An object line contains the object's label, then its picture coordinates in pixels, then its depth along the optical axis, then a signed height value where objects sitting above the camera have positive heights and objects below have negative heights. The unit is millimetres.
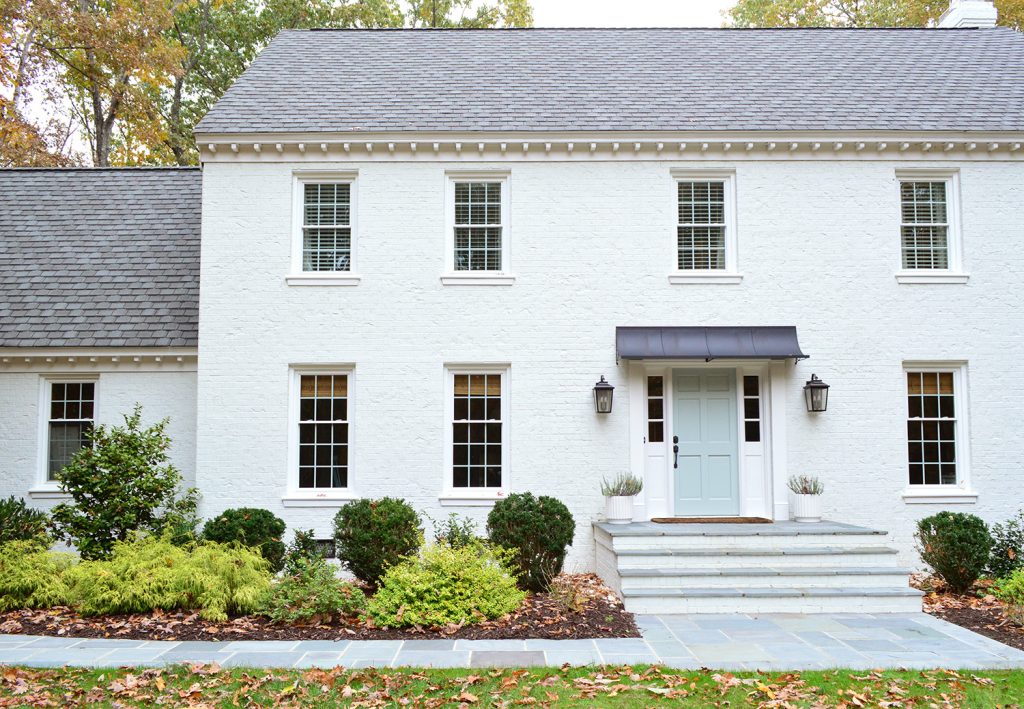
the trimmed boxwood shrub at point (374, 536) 10219 -1493
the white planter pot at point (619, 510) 11555 -1310
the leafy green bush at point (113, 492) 10742 -993
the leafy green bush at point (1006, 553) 10461 -1762
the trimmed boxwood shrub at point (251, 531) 10586 -1482
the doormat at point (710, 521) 11736 -1503
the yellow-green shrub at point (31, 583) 9430 -1923
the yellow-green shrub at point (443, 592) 8711 -1931
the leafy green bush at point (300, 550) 10750 -1835
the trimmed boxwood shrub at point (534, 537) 10289 -1518
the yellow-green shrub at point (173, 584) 9078 -1885
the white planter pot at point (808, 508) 11578 -1284
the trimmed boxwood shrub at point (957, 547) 10195 -1634
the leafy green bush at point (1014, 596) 8656 -1956
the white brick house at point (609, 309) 12070 +1666
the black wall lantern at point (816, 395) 11898 +350
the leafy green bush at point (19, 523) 11266 -1487
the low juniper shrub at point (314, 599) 8789 -1994
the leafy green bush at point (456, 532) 10669 -1570
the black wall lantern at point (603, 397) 11891 +320
